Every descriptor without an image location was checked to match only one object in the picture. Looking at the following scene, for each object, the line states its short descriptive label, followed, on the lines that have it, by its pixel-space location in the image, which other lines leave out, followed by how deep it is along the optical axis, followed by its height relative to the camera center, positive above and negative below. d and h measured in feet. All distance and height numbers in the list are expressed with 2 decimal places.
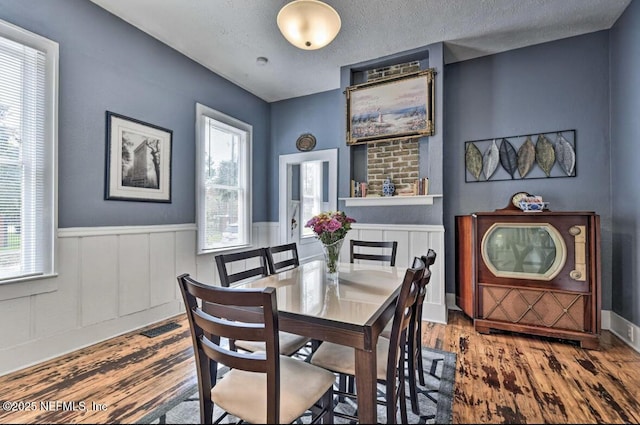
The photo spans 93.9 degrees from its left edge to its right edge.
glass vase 6.59 -0.95
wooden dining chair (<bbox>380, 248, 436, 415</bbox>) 5.56 -2.45
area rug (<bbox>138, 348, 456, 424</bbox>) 5.49 -3.80
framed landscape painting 11.18 +4.14
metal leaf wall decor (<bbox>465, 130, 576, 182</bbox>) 10.39 +2.08
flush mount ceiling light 6.57 +4.36
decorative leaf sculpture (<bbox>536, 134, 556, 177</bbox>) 10.51 +2.11
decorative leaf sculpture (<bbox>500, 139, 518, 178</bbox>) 10.98 +2.11
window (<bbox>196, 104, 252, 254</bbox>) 12.27 +1.44
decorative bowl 9.17 +0.24
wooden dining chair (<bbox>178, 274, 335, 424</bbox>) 3.40 -2.10
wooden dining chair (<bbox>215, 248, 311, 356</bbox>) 5.67 -1.42
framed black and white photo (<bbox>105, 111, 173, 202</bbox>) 9.23 +1.74
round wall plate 15.19 +3.65
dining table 3.83 -1.44
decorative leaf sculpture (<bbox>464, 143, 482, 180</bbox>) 11.53 +2.09
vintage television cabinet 8.39 -1.78
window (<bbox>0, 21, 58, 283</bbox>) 7.20 +1.50
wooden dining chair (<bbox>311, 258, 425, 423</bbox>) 4.18 -2.43
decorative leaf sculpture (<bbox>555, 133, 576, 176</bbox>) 10.28 +2.05
